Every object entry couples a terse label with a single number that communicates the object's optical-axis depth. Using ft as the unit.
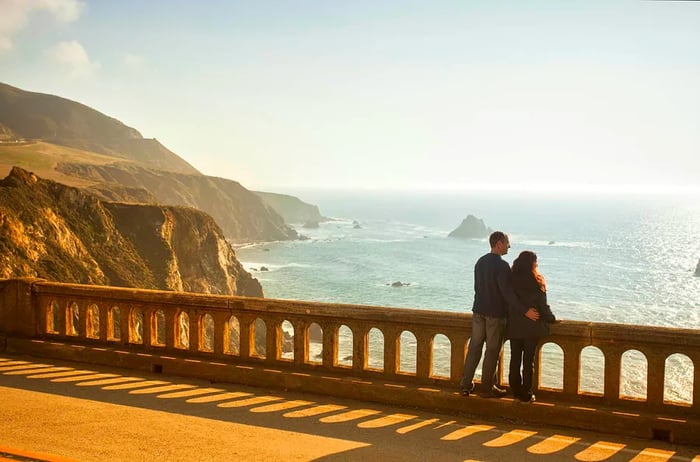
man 25.99
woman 25.57
